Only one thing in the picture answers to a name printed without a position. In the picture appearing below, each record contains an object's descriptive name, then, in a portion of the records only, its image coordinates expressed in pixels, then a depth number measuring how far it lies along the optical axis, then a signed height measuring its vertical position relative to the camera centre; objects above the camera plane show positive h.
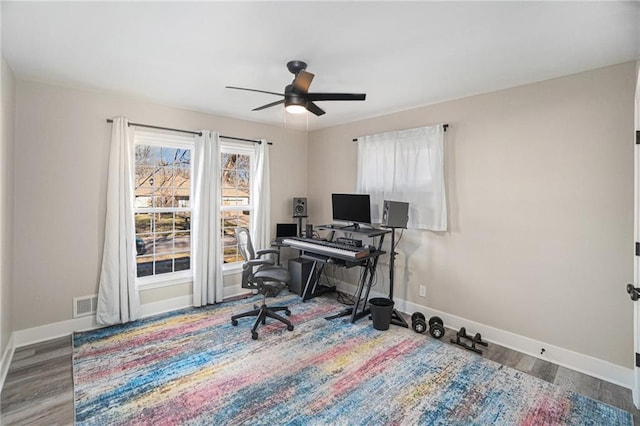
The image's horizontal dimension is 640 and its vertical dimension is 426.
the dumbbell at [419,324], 3.16 -1.12
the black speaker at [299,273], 4.29 -0.84
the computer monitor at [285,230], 4.57 -0.25
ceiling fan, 2.34 +0.91
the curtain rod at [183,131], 3.34 +0.97
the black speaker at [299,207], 4.61 +0.09
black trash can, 3.20 -1.04
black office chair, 3.17 -0.66
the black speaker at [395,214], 3.33 +0.00
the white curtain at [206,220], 3.79 -0.09
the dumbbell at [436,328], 3.04 -1.12
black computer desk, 3.44 -0.52
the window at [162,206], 3.60 +0.07
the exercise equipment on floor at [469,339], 2.85 -1.19
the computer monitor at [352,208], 3.76 +0.07
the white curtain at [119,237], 3.17 -0.26
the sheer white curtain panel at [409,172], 3.35 +0.49
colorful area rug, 1.98 -1.26
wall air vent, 3.09 -0.95
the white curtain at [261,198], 4.36 +0.21
